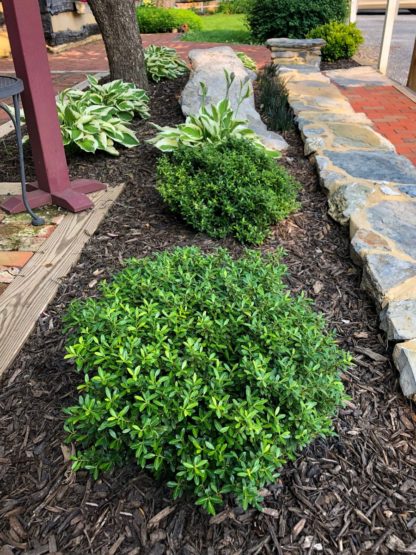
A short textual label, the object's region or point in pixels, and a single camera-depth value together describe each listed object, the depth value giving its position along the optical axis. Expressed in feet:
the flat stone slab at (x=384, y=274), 7.54
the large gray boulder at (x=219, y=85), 14.60
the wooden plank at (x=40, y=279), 7.06
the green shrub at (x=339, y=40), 26.45
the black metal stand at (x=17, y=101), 8.68
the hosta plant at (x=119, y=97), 14.90
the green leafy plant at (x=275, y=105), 15.51
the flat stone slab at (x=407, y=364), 6.04
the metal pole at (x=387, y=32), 23.89
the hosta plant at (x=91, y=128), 12.52
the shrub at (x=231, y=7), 63.15
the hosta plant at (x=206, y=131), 11.68
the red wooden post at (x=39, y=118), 9.47
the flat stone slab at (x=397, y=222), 8.78
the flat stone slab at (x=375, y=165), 11.32
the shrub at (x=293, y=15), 32.45
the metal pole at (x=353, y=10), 28.19
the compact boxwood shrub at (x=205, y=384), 4.46
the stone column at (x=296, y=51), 24.63
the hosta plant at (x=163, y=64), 20.10
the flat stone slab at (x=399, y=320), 6.68
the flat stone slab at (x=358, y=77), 22.61
